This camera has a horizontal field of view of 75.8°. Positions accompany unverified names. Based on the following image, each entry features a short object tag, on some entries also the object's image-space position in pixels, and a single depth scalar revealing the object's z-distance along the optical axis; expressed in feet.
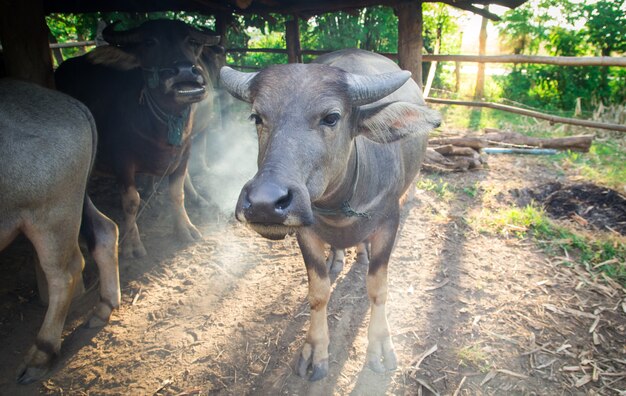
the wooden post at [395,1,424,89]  15.07
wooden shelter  10.28
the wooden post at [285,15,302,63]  21.99
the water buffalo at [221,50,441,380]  5.43
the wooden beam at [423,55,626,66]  16.02
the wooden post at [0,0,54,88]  10.10
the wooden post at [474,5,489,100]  36.45
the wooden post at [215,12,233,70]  19.95
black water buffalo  12.05
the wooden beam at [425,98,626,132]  17.56
